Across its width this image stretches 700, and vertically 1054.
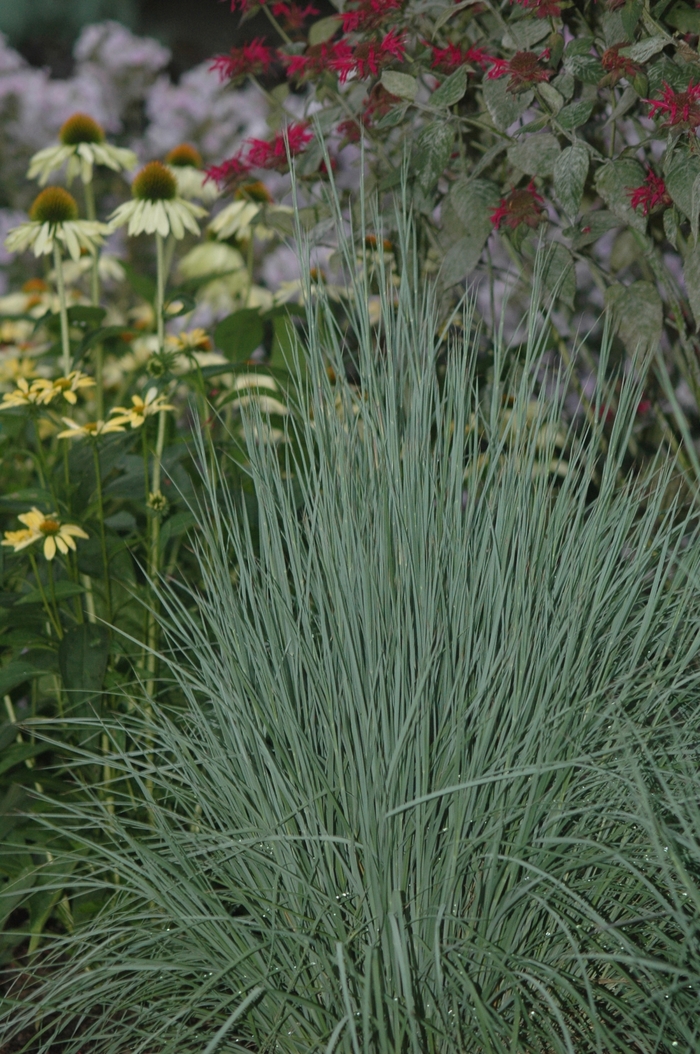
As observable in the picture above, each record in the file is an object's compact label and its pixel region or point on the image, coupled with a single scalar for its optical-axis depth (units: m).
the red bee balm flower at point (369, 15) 1.93
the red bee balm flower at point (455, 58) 1.93
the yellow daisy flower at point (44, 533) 1.93
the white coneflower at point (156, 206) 2.09
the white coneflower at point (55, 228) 2.07
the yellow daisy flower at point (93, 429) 1.95
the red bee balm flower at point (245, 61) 2.05
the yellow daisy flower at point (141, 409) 1.97
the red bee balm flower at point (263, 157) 2.01
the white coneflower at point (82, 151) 2.17
